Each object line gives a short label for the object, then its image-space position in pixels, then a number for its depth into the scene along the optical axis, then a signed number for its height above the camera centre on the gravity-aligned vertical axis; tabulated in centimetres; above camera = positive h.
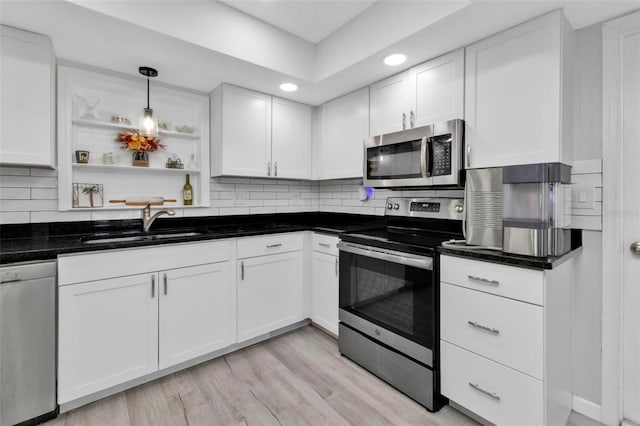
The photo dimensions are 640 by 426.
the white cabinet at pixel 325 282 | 254 -63
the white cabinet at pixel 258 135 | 264 +74
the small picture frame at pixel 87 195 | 224 +12
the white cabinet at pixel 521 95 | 155 +67
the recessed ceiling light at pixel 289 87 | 260 +112
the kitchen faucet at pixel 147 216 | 238 -4
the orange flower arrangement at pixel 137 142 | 242 +57
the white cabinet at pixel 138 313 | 173 -68
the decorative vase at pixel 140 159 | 247 +44
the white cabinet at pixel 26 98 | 175 +69
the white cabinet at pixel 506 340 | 138 -66
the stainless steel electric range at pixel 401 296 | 175 -56
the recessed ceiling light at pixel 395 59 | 207 +109
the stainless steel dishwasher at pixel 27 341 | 154 -70
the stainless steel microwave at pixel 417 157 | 191 +40
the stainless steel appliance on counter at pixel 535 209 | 143 +2
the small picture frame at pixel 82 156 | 222 +41
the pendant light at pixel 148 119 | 223 +70
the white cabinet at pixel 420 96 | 197 +86
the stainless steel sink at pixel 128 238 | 209 -20
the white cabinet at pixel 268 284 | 243 -63
